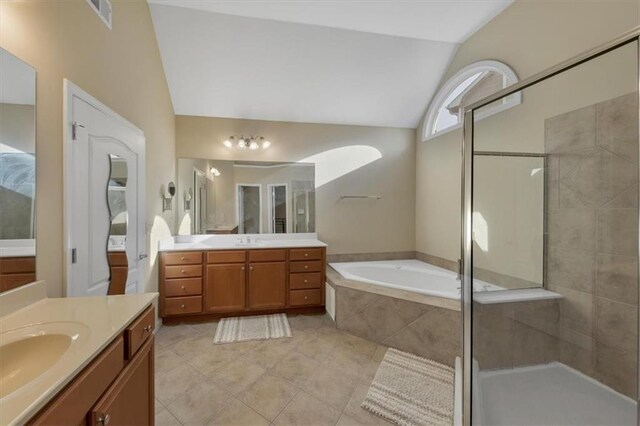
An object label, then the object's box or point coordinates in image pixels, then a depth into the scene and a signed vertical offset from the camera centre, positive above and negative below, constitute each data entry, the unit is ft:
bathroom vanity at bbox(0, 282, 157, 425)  2.18 -1.49
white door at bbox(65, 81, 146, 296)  4.87 +0.41
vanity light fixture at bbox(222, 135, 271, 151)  11.64 +3.00
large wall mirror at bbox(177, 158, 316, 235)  11.40 +0.65
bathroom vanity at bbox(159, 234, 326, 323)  9.59 -2.48
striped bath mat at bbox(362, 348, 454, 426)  5.44 -4.05
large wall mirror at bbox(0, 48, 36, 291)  3.51 +0.54
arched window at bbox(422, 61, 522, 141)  8.18 +4.38
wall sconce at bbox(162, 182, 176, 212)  9.86 +0.56
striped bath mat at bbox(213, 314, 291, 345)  8.70 -4.00
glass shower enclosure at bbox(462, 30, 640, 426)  5.14 -0.94
